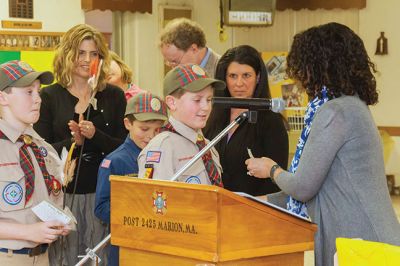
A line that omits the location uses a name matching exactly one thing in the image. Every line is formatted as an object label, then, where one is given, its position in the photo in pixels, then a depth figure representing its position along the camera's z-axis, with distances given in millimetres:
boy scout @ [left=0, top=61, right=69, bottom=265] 3192
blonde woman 4501
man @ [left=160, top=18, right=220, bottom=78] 5262
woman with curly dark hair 3127
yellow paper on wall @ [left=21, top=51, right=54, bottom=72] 8399
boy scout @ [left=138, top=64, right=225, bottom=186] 3396
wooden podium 2578
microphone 3092
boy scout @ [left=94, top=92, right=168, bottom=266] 4187
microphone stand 3025
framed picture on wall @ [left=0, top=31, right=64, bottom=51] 8359
